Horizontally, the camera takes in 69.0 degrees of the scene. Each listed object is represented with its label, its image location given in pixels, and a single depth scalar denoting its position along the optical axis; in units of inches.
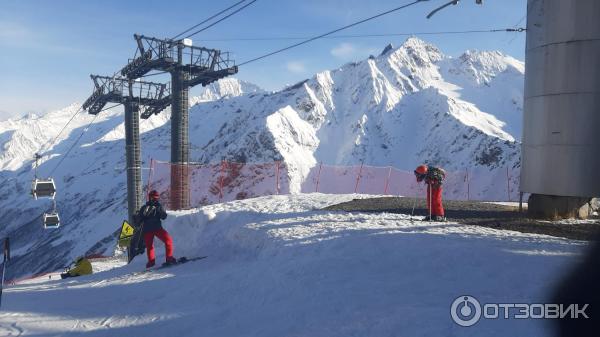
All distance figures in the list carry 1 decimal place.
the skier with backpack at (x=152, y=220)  437.7
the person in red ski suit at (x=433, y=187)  463.5
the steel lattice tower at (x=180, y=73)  1244.5
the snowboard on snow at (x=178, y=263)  428.8
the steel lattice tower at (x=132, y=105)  1384.1
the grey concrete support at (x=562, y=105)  433.1
